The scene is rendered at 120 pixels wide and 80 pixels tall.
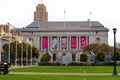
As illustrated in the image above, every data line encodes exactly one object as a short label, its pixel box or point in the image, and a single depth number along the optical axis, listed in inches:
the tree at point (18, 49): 6205.7
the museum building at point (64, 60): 5613.7
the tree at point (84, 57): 6565.0
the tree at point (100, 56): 6316.9
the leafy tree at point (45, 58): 6919.3
